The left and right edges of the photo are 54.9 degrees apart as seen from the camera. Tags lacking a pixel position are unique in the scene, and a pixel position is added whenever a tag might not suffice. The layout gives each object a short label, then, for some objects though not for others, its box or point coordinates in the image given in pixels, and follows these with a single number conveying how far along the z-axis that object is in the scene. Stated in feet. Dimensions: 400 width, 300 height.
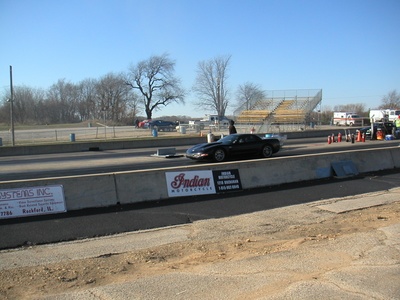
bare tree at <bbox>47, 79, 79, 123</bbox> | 388.37
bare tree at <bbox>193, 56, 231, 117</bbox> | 241.76
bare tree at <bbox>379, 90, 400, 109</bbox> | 320.89
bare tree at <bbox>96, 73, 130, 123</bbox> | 296.30
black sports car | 54.95
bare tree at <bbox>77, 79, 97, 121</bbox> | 384.47
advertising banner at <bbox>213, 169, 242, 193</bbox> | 34.37
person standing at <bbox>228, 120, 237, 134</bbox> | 70.96
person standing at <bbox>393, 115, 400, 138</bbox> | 105.75
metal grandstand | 141.59
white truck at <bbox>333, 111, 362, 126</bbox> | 181.87
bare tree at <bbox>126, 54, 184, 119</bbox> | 293.14
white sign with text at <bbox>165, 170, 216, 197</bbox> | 32.45
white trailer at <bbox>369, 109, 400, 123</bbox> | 184.75
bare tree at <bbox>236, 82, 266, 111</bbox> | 166.18
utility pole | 89.16
